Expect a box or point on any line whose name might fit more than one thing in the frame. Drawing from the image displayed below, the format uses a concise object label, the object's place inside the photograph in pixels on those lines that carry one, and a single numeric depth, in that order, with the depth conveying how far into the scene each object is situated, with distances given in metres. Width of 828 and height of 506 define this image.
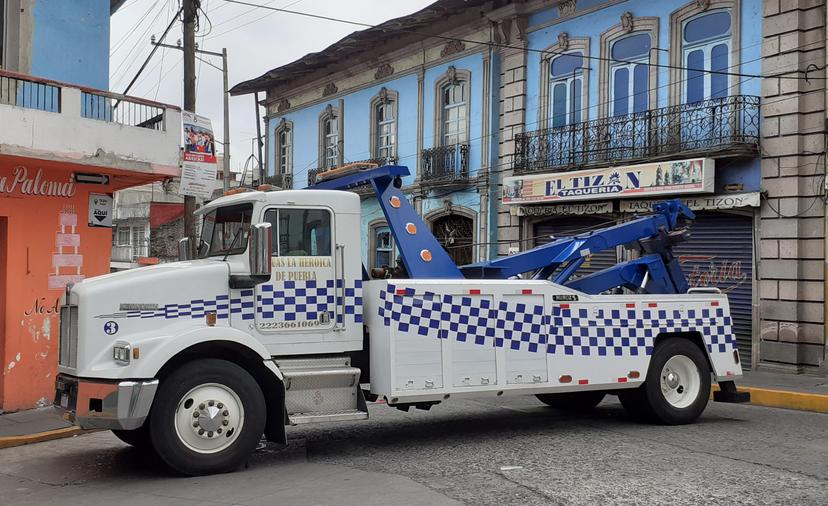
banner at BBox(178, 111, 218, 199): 12.55
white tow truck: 7.46
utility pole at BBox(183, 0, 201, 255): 13.41
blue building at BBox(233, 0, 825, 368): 14.89
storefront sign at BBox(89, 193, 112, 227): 12.22
